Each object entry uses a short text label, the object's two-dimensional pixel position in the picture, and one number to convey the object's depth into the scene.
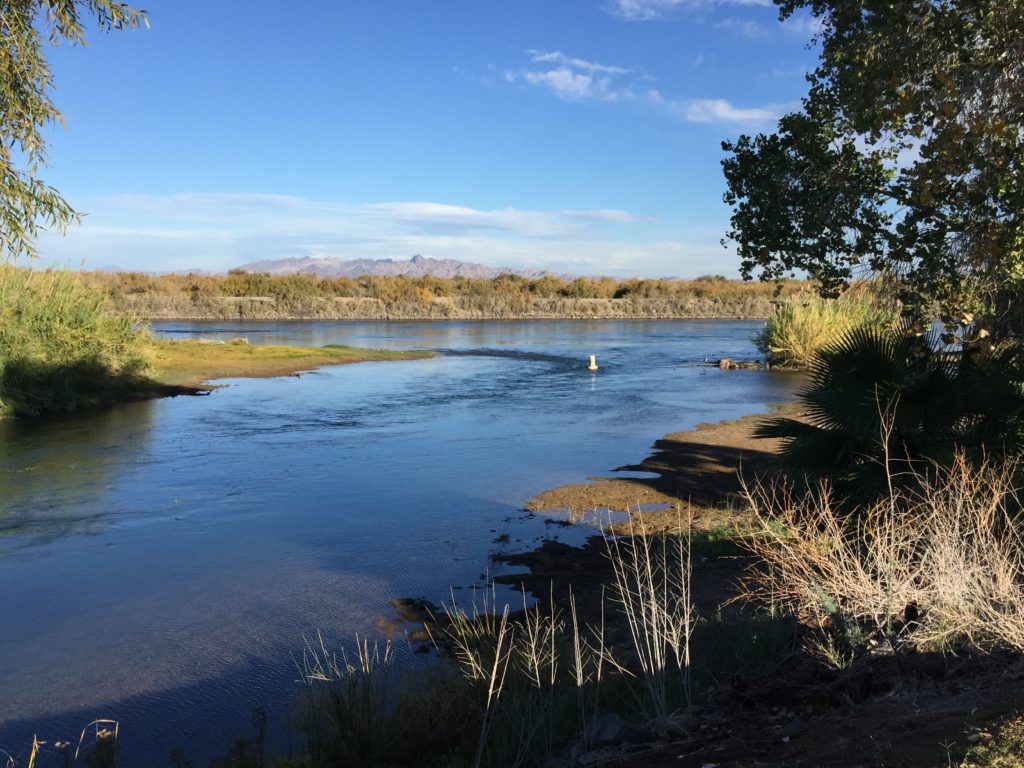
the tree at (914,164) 6.98
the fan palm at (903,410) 7.23
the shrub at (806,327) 31.80
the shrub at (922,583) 4.38
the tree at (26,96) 7.91
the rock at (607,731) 4.13
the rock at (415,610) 7.13
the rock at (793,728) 3.75
